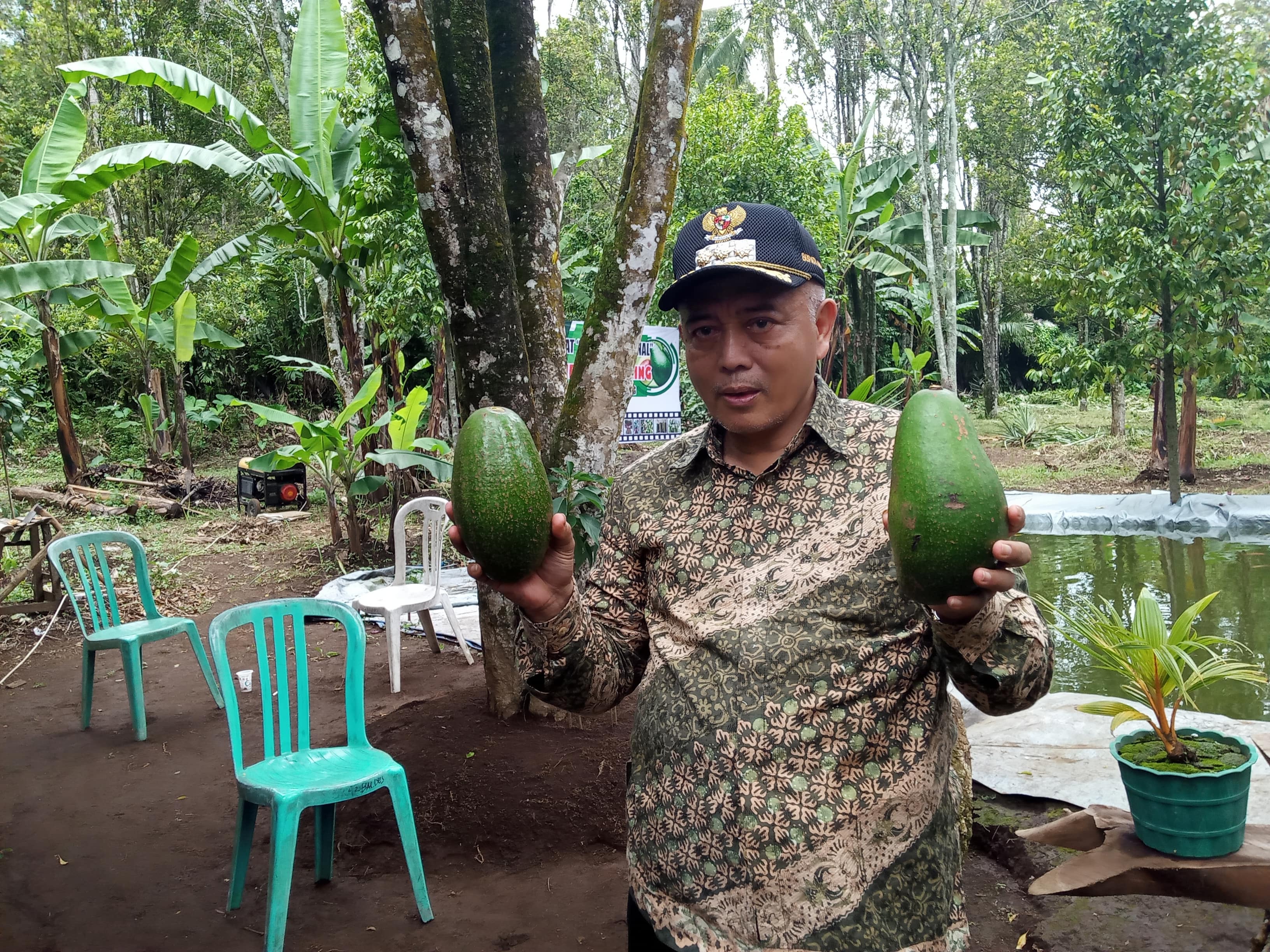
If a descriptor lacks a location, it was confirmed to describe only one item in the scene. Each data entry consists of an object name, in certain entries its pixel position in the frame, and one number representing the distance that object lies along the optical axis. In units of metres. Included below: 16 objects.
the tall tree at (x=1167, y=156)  9.25
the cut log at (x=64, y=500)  10.20
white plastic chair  5.61
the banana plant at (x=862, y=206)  14.29
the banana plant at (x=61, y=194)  8.09
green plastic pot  2.64
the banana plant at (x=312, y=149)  7.51
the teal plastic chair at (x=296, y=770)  2.82
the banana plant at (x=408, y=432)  7.35
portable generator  11.78
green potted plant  2.65
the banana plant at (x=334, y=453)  7.70
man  1.32
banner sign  11.25
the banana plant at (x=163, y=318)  10.34
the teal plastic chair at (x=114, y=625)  4.95
